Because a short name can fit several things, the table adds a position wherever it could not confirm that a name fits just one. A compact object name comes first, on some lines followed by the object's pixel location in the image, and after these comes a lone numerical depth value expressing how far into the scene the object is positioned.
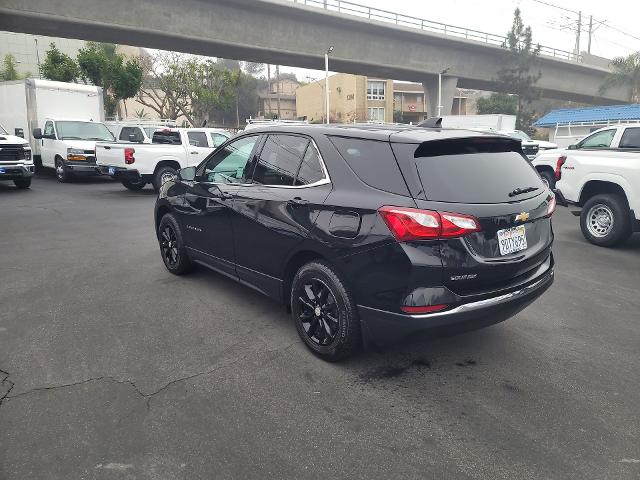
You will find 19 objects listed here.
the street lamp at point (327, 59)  28.82
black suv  3.04
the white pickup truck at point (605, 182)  7.05
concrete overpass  21.75
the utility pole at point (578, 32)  57.74
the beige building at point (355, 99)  61.06
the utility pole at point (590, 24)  58.60
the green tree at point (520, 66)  39.56
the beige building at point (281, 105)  79.31
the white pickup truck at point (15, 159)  12.78
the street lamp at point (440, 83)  34.84
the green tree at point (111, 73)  28.53
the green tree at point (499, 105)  53.44
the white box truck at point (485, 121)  28.34
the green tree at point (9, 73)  40.75
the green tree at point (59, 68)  28.66
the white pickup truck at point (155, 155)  12.92
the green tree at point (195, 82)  44.50
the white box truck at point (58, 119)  15.32
